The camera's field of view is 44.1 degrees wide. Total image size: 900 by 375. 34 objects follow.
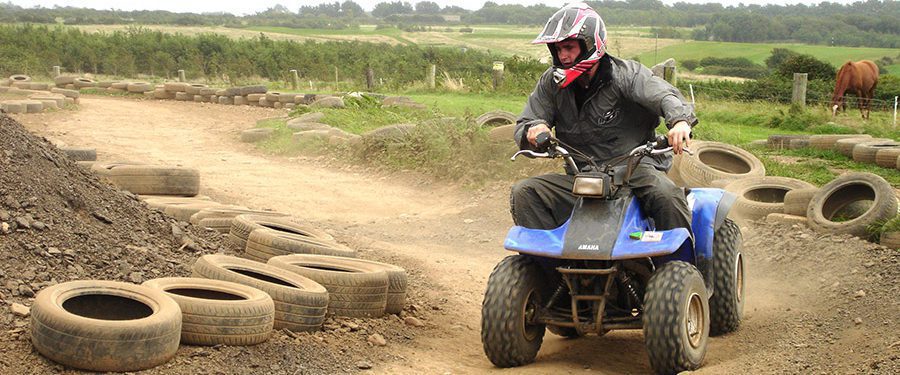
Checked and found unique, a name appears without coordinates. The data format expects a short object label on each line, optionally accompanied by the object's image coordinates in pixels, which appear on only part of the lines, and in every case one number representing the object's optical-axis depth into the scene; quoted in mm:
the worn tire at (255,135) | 21719
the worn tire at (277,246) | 8742
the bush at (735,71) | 59188
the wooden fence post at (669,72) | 20125
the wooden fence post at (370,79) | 36406
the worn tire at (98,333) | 5699
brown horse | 28219
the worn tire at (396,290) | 8289
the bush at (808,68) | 38712
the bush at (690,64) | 60325
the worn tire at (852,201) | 10211
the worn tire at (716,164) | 12859
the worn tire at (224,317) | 6398
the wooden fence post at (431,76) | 35700
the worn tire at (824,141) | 17312
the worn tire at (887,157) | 15344
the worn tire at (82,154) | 14552
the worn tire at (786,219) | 11166
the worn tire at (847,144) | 16547
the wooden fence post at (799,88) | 25627
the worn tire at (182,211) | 10375
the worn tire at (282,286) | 7109
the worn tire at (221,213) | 10156
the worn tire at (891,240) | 9664
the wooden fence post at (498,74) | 32719
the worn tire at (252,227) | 9344
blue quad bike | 6316
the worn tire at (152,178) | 11414
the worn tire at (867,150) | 15797
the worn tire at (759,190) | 12031
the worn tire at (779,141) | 17656
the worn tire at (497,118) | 18500
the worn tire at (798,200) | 11283
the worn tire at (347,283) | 7766
